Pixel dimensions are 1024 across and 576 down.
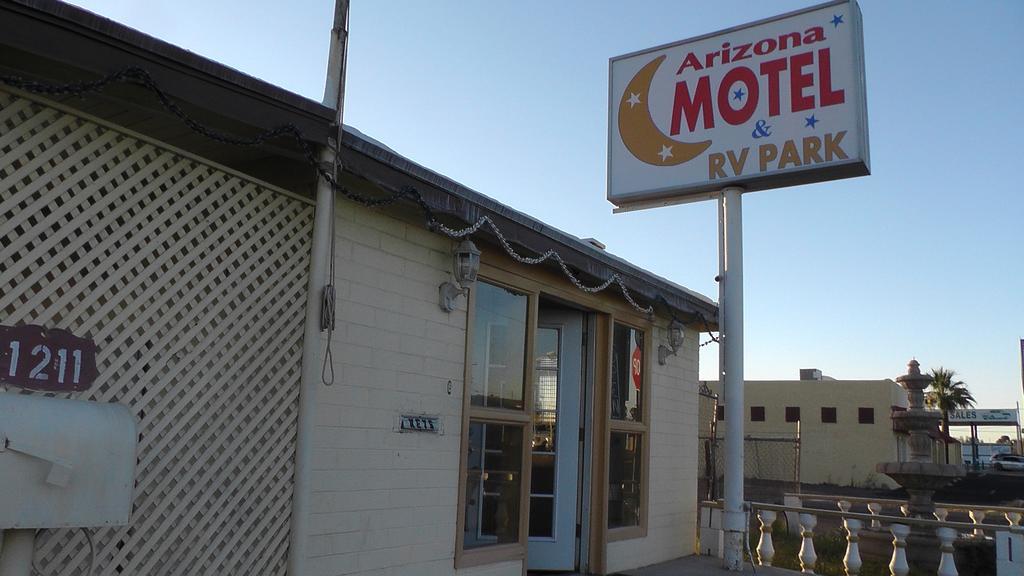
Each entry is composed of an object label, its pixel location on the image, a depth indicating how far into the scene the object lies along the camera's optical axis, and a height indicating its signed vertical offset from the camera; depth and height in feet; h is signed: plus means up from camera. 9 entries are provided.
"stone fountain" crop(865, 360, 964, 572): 36.63 -0.80
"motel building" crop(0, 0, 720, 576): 12.35 +2.03
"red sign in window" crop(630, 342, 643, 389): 29.30 +2.50
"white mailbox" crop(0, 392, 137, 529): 10.18 -0.54
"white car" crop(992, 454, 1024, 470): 169.37 -1.30
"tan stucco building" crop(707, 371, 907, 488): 108.17 +2.96
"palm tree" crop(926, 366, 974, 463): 165.89 +11.46
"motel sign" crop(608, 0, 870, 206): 26.76 +10.60
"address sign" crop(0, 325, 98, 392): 11.60 +0.77
